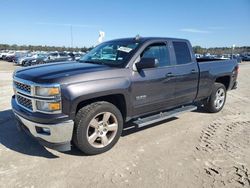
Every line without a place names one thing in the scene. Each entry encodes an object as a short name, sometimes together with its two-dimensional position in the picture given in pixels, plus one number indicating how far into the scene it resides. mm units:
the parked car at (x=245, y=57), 37834
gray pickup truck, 2685
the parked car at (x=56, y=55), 20229
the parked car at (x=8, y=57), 27485
